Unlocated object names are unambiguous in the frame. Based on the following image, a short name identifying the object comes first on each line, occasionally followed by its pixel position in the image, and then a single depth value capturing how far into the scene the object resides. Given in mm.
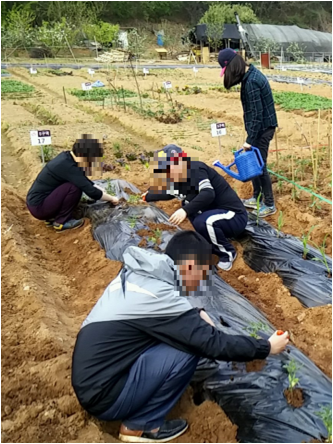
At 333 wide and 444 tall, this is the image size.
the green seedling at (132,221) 4020
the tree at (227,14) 37031
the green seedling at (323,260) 3376
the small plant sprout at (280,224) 3814
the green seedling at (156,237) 3736
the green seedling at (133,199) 4535
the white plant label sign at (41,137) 4980
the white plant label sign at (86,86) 10570
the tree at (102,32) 32844
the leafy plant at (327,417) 1982
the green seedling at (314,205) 4430
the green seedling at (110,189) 4738
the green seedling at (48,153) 6426
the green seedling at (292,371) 2146
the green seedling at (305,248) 3513
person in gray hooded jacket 1907
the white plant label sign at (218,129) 5488
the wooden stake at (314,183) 4789
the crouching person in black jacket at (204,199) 3143
